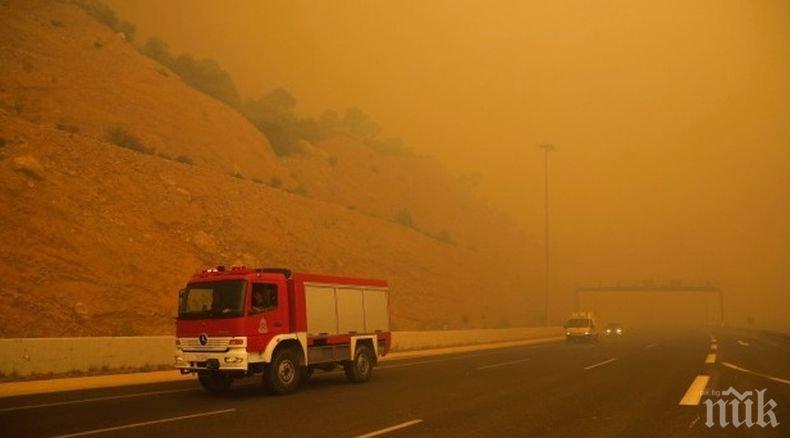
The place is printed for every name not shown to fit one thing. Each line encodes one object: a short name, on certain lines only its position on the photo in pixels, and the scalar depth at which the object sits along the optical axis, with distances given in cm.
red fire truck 1445
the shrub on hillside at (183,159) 4808
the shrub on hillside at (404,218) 7905
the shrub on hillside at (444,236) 8456
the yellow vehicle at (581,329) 4266
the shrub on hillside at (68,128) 4150
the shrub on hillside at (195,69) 7856
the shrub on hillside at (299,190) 6261
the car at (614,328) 6431
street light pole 7088
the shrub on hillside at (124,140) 4494
